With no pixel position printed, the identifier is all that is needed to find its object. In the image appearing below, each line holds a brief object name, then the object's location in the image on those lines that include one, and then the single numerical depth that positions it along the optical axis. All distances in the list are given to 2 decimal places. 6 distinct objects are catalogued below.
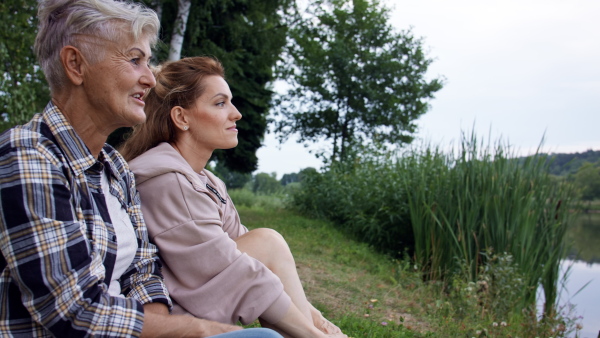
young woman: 1.79
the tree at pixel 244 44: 9.63
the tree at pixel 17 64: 6.92
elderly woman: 1.23
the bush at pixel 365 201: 8.12
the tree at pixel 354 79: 17.06
